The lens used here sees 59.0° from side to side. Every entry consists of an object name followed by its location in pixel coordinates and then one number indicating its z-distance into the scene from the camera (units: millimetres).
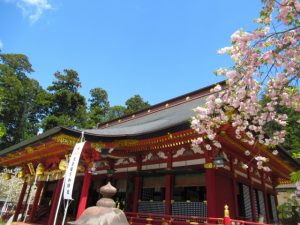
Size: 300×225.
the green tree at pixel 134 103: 49531
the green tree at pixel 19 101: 35656
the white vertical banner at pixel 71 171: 7174
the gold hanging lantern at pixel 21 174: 15640
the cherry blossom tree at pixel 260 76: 4484
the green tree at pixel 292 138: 28186
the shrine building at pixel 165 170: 8594
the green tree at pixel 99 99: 48188
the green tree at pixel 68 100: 37241
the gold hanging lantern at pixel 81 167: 11204
